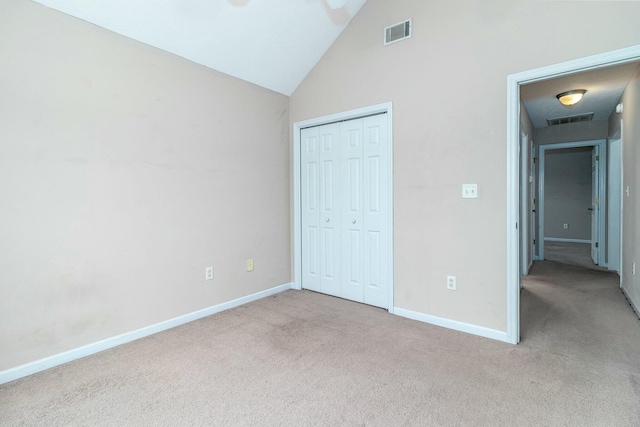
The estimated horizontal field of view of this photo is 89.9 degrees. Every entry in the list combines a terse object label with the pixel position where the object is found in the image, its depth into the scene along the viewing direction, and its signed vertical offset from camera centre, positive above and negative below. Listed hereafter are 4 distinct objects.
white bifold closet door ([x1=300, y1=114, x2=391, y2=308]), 3.26 -0.01
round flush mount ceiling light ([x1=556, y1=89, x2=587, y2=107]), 3.83 +1.35
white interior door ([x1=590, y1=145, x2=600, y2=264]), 5.28 -0.03
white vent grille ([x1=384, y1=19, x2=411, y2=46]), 2.96 +1.66
